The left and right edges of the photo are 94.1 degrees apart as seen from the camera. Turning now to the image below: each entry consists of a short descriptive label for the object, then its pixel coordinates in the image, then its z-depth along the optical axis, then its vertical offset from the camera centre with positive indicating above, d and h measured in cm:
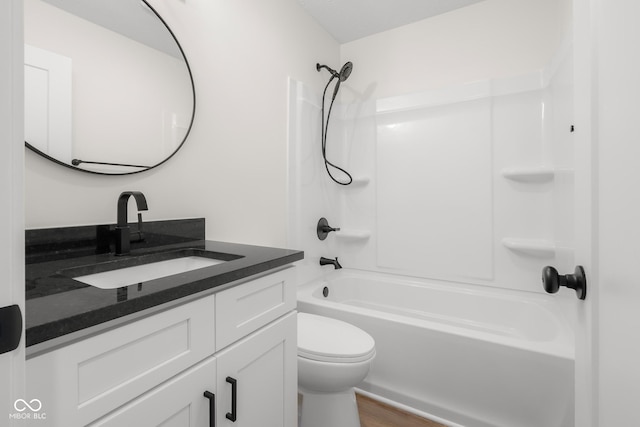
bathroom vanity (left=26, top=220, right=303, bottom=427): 48 -28
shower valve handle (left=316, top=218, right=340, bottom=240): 228 -11
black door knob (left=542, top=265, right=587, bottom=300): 64 -15
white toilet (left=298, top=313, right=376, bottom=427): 120 -63
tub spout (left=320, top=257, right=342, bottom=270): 228 -37
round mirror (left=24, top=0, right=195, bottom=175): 90 +45
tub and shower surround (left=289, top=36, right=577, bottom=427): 134 -12
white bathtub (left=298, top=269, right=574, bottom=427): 122 -68
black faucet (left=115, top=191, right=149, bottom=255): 99 -4
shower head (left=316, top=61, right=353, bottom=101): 220 +106
